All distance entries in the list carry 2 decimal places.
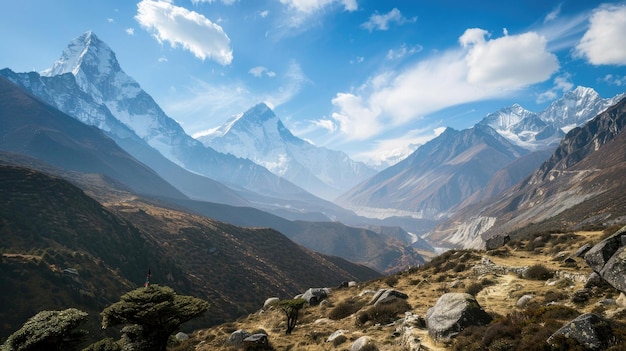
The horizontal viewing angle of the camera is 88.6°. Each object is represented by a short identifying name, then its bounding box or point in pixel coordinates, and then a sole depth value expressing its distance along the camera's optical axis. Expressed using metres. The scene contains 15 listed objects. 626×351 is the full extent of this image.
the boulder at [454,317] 17.12
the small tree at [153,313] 22.09
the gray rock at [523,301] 20.35
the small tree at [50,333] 20.67
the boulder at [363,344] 18.14
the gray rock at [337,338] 21.48
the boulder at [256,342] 23.27
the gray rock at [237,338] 26.36
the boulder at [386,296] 27.27
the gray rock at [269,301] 43.28
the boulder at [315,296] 36.75
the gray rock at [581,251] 28.08
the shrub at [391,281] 37.65
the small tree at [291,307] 26.12
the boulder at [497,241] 44.34
